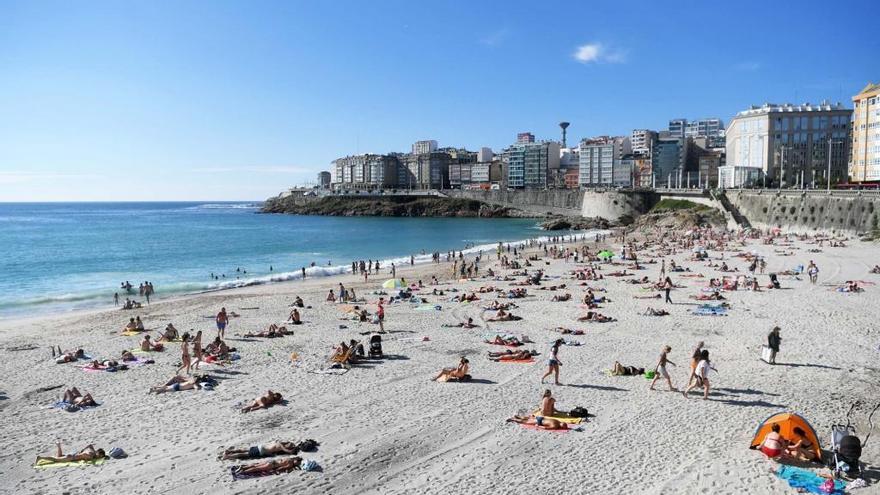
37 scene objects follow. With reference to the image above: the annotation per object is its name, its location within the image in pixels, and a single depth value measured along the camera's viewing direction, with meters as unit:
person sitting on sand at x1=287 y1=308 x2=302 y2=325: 21.30
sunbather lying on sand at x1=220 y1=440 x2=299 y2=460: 9.66
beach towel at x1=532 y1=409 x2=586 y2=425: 10.83
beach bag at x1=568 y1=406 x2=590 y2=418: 11.06
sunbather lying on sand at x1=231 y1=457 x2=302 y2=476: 9.09
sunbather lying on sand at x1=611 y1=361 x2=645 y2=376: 13.62
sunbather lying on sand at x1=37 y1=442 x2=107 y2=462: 9.72
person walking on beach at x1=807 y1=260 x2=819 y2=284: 26.89
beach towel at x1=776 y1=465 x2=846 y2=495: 8.20
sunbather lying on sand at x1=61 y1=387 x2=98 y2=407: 12.54
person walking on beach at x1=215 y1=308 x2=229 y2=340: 18.84
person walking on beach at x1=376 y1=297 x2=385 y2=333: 19.70
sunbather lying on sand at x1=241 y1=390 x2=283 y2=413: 12.02
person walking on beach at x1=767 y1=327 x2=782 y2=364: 14.22
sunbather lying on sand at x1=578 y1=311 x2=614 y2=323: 20.17
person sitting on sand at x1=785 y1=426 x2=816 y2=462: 9.00
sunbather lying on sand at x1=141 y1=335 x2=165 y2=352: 17.39
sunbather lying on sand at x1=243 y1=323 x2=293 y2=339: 19.03
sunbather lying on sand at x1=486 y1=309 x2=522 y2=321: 21.06
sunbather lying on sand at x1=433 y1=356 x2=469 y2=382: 13.56
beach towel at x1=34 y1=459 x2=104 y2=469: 9.65
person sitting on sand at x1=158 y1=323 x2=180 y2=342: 18.81
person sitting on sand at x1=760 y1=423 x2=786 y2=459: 9.14
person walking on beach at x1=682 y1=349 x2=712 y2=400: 11.93
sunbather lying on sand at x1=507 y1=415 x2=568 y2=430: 10.59
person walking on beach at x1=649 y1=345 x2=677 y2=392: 12.44
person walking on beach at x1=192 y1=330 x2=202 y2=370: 15.60
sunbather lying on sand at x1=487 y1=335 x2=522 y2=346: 17.05
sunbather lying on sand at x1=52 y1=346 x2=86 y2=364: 16.32
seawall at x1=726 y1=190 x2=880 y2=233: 44.53
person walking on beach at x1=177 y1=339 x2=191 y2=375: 14.66
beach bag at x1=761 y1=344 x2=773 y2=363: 14.44
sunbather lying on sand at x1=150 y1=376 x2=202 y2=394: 13.45
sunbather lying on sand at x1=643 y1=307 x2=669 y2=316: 20.98
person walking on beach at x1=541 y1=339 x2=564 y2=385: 12.98
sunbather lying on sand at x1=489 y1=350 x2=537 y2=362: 15.35
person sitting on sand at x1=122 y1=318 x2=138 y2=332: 20.64
